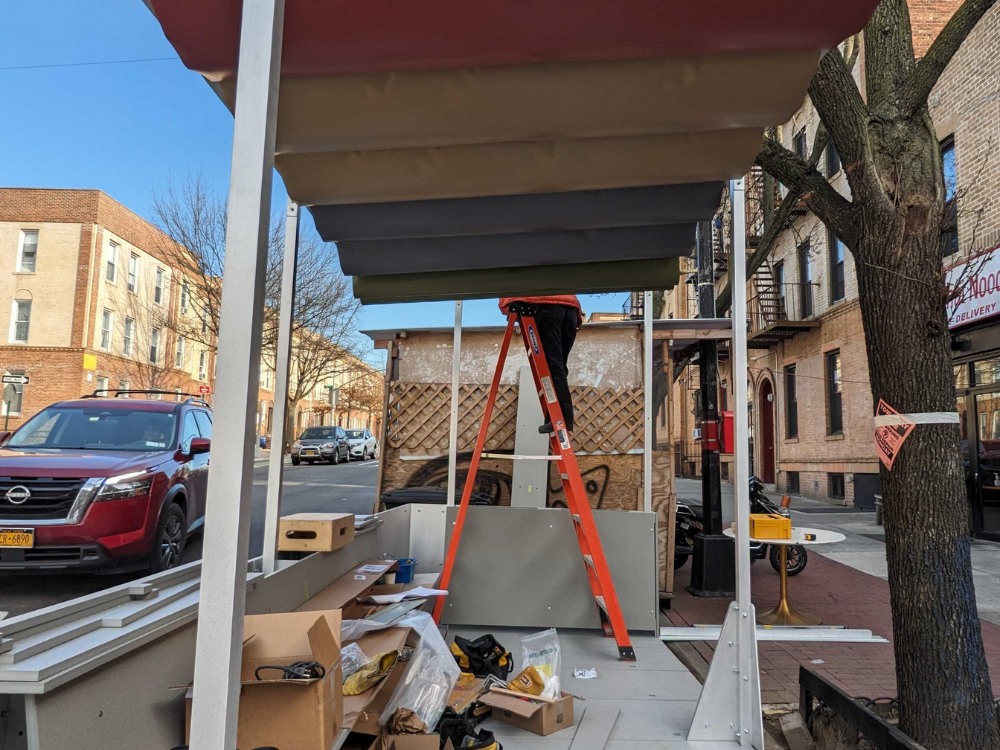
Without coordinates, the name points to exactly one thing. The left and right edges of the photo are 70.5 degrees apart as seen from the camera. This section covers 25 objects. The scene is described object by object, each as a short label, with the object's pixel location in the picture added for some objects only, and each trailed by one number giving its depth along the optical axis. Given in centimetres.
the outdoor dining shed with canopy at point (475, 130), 117
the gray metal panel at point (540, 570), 402
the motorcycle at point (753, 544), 672
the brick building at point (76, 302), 2828
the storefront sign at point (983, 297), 918
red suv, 496
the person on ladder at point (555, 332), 381
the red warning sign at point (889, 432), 294
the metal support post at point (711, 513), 612
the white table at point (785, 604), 516
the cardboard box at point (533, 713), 265
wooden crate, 328
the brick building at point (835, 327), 988
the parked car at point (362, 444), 3031
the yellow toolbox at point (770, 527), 524
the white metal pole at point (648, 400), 428
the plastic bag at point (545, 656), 282
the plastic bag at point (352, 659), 247
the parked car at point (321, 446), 2541
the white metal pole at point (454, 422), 438
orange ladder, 353
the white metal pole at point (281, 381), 254
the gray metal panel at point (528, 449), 584
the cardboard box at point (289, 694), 183
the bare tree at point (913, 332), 282
